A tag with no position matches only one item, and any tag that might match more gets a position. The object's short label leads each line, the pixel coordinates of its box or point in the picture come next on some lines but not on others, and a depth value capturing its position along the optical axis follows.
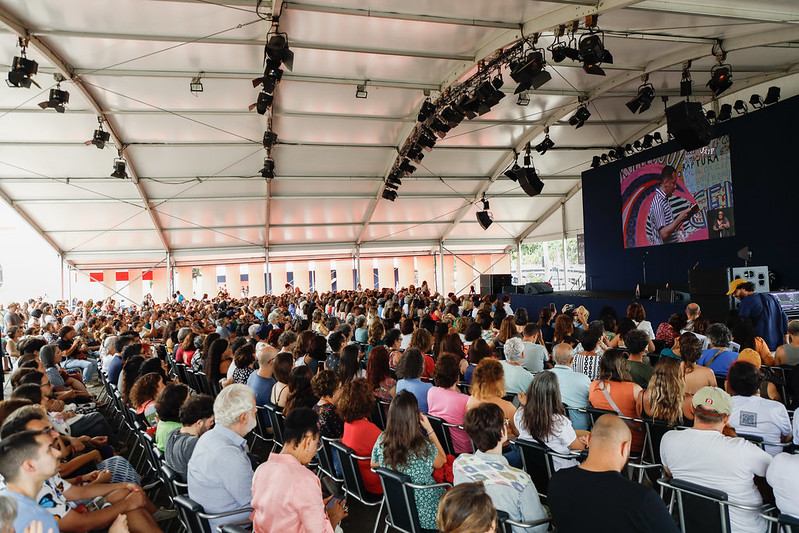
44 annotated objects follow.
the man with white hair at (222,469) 2.40
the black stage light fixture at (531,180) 13.04
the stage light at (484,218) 15.89
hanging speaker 9.32
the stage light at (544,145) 12.75
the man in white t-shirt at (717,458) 2.27
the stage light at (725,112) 10.77
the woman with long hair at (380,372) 4.29
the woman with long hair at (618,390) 3.42
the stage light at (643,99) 9.91
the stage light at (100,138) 10.36
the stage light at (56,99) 8.35
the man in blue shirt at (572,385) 3.62
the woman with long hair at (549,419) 2.83
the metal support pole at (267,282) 18.46
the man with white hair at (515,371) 4.02
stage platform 9.00
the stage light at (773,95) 9.98
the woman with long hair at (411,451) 2.51
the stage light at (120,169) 11.62
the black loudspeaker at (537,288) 13.51
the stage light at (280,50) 6.80
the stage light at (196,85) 9.16
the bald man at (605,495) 1.78
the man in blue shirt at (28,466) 1.95
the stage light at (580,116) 11.28
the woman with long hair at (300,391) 3.50
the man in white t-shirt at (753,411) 2.89
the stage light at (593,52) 6.95
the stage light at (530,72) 7.38
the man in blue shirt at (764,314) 6.50
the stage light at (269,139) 11.46
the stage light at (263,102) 8.78
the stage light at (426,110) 10.50
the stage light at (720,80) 8.73
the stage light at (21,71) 7.12
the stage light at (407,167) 13.07
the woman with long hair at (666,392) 3.13
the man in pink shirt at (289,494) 2.09
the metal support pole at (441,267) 20.32
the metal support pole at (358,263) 19.22
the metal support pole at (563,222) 18.28
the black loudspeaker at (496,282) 15.46
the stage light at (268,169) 12.78
